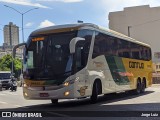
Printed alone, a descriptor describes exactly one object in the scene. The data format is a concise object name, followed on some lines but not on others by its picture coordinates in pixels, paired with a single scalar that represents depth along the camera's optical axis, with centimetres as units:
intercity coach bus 1148
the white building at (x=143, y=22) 7891
